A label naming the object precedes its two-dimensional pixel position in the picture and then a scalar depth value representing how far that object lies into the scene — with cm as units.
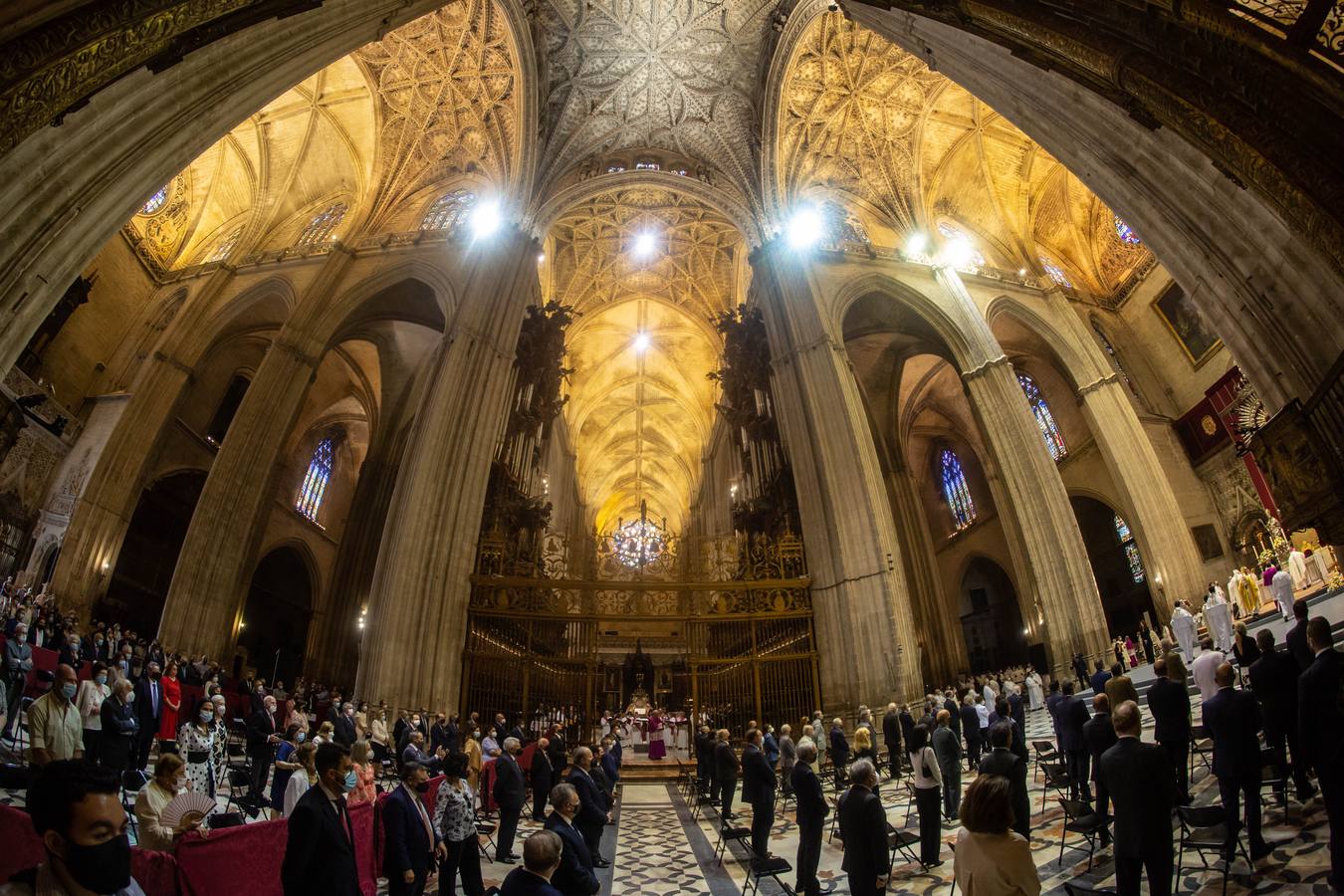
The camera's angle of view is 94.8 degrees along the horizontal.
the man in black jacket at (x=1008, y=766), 397
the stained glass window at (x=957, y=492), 2259
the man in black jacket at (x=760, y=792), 526
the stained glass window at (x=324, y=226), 1718
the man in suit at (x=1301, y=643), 402
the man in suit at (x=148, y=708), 641
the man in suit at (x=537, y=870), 219
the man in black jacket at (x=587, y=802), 465
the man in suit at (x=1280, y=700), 401
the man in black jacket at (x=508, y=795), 569
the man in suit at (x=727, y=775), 702
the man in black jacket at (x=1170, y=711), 424
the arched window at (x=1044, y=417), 1880
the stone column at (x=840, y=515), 1159
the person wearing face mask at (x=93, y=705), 553
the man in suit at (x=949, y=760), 558
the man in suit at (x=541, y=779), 683
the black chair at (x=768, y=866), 404
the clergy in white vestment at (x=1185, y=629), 994
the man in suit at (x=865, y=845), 346
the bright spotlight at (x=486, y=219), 1608
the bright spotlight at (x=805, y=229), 1717
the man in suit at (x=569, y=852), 292
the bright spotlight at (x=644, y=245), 2300
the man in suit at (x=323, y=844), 255
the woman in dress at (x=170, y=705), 730
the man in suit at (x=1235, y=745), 353
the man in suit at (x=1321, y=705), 315
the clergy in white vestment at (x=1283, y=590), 922
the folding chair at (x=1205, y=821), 333
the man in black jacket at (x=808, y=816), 434
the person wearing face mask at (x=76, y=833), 139
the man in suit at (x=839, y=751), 792
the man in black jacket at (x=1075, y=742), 514
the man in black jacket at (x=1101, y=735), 410
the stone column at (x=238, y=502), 1187
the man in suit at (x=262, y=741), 646
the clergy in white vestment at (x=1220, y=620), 945
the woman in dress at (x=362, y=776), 436
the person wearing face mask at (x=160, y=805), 290
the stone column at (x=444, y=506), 1110
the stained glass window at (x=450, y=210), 1766
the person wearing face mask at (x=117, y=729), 533
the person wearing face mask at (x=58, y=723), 451
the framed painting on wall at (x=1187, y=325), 1625
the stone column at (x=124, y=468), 1226
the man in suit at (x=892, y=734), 878
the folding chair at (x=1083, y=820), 380
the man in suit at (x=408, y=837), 328
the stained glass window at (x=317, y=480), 2125
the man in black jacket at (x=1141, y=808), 292
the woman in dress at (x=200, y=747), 496
